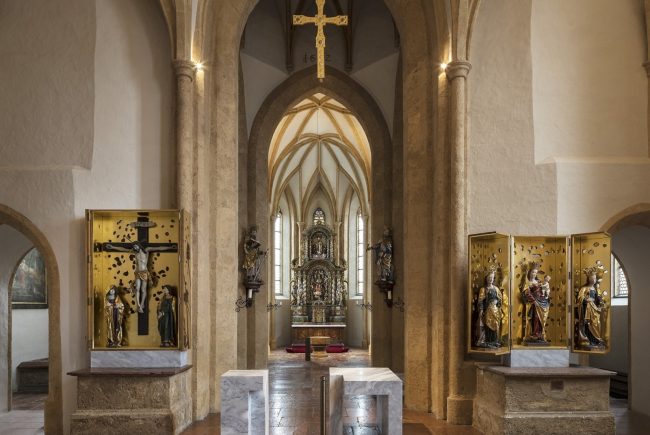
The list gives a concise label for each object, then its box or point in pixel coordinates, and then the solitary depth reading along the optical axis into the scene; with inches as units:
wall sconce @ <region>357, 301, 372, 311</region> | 993.5
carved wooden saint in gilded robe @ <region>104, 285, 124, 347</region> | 384.5
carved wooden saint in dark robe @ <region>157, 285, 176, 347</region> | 386.9
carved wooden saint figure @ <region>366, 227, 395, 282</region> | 666.2
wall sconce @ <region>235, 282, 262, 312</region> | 648.4
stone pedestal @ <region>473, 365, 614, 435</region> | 352.2
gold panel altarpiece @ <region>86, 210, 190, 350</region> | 386.3
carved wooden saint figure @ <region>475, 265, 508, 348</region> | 384.8
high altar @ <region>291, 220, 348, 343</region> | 1082.1
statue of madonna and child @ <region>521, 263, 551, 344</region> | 389.1
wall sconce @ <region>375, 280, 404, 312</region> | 669.9
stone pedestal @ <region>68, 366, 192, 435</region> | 358.9
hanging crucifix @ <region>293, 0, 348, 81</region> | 374.6
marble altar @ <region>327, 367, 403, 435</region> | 319.6
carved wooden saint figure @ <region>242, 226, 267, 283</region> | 642.8
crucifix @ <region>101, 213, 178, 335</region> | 390.3
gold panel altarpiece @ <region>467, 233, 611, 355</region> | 382.3
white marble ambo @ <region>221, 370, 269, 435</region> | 328.8
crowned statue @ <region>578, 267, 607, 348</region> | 382.0
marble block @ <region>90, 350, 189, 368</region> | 383.9
